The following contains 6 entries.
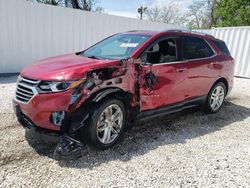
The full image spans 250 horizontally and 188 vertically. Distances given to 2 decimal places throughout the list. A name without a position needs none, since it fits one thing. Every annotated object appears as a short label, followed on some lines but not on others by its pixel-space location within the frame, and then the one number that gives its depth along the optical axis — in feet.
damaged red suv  7.93
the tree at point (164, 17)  94.88
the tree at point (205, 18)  84.50
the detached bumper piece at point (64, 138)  7.80
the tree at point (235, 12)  58.49
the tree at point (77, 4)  63.14
